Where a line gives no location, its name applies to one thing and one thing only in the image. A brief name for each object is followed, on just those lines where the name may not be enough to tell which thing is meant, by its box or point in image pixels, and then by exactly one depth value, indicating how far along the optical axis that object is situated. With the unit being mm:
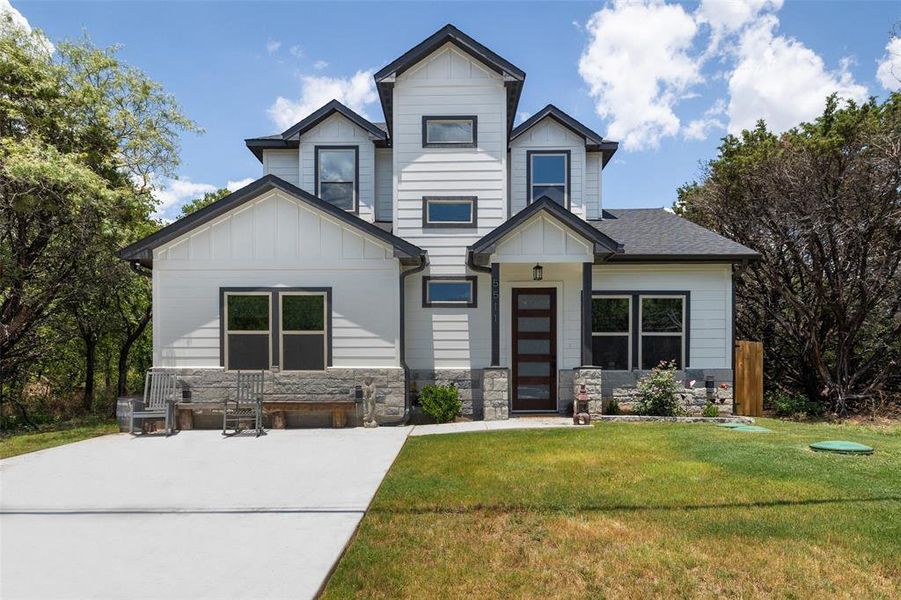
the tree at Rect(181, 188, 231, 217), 22167
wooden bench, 9617
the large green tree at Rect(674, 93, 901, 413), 11797
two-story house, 9984
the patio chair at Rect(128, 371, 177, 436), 9328
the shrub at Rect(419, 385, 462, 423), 10305
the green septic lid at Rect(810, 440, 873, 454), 6715
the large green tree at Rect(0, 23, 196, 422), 10398
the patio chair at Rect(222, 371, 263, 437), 9211
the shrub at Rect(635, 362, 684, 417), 10242
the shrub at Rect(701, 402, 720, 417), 10438
